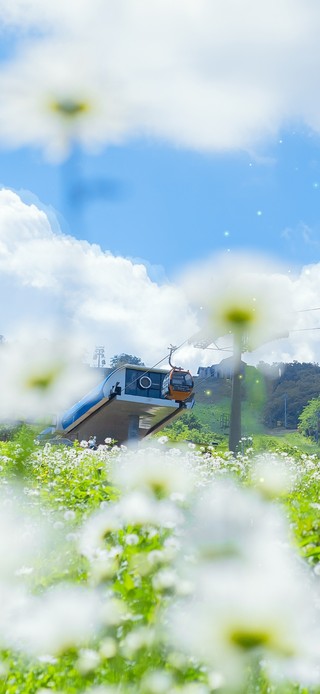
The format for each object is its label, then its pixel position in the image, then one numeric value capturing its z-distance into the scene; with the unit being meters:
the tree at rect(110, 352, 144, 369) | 122.62
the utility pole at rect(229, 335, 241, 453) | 17.67
